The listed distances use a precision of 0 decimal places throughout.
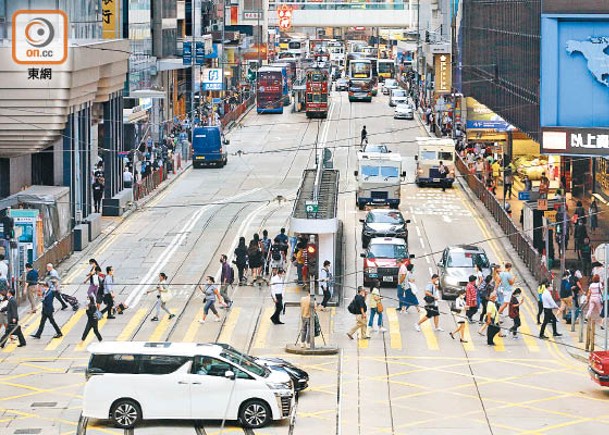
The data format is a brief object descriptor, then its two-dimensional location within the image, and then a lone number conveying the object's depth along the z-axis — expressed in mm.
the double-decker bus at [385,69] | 157750
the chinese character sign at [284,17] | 167875
